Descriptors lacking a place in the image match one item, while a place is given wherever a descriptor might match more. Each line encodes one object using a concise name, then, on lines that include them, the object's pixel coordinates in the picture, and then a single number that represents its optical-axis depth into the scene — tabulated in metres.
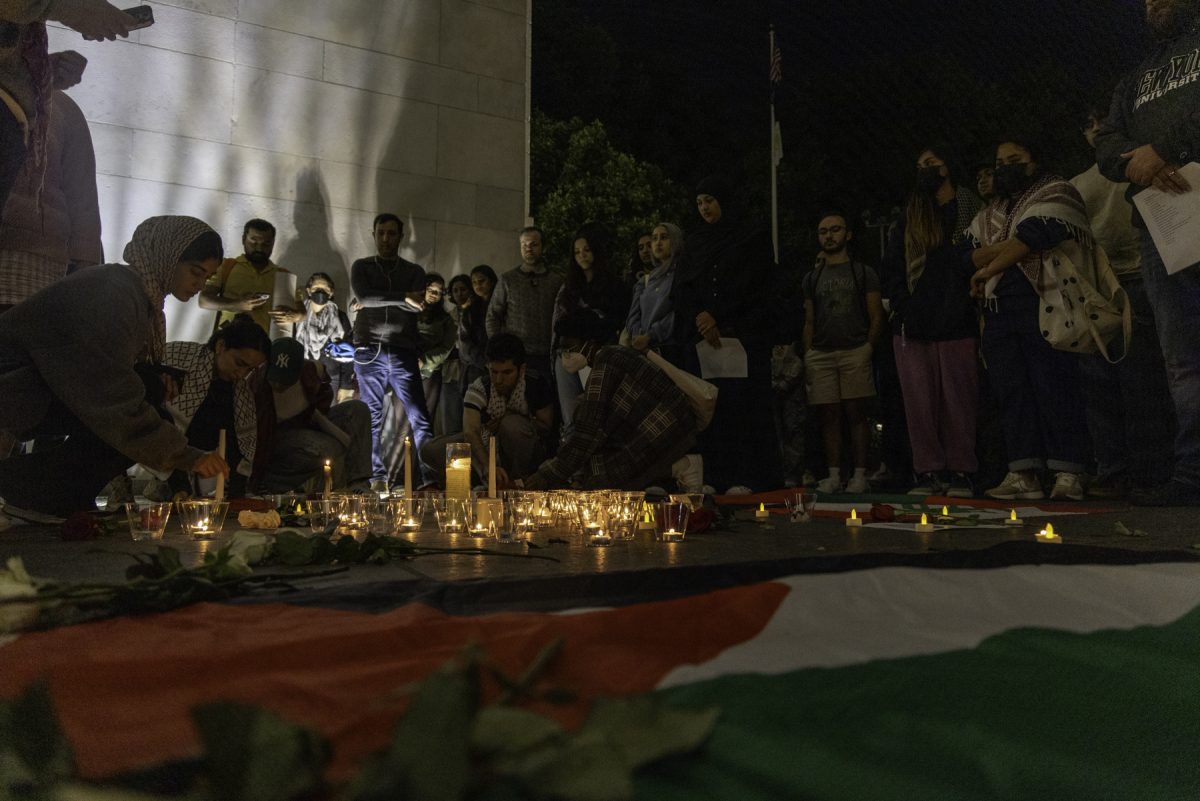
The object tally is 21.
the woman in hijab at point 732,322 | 5.95
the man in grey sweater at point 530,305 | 6.92
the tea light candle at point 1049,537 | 2.67
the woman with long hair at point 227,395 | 4.58
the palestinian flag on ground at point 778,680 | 0.97
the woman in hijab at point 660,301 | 6.34
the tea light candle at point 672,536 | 3.07
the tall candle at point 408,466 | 3.71
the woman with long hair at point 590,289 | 6.43
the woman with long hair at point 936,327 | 5.47
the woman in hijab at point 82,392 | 3.49
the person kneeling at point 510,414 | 5.36
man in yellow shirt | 6.79
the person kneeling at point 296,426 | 5.26
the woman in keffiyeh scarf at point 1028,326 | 4.85
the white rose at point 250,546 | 2.19
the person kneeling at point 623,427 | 4.63
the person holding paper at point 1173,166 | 3.94
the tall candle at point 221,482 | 3.15
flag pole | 18.52
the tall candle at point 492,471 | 3.19
